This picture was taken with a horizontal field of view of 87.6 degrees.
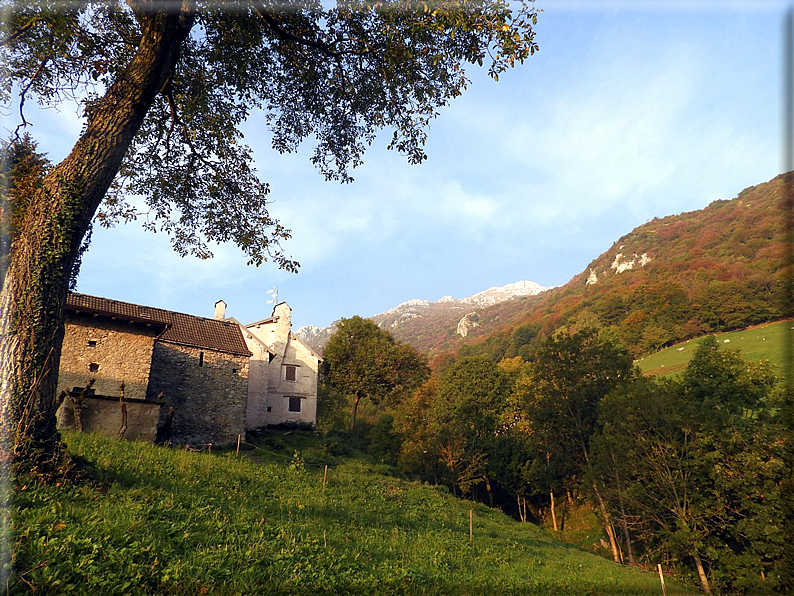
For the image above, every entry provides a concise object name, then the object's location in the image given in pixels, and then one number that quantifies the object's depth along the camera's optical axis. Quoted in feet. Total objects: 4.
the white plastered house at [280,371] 126.00
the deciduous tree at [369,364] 159.53
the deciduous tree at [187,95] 22.18
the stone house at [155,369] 61.31
